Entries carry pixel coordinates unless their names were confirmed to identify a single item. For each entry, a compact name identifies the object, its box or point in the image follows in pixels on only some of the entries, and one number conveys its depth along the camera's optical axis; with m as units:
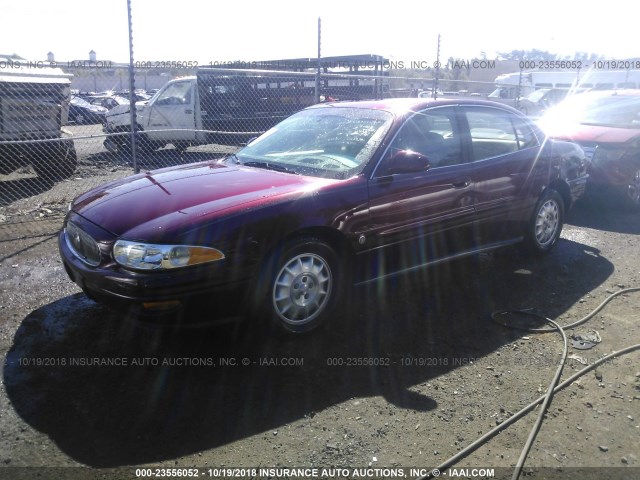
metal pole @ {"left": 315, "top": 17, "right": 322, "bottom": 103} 8.63
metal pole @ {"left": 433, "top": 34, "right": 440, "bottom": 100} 10.48
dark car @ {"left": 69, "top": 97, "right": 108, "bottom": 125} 19.54
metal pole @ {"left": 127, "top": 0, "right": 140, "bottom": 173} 6.95
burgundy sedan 3.48
